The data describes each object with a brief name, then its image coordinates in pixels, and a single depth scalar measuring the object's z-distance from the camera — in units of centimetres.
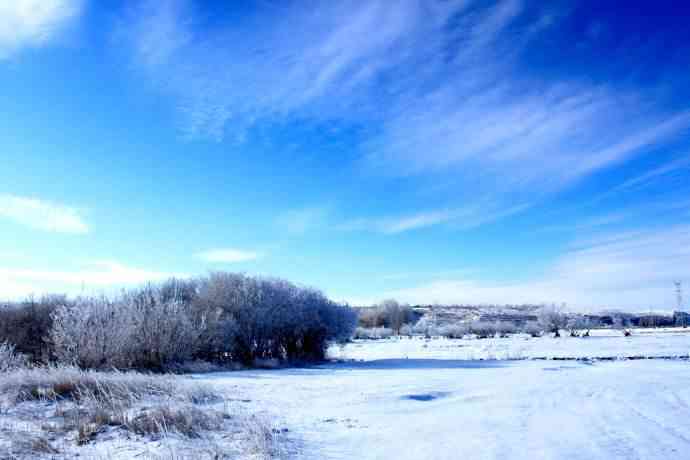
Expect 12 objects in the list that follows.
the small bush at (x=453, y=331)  5021
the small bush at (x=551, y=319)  5600
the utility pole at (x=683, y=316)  8610
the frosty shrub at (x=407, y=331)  5672
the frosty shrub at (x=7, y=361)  1290
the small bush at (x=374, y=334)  5338
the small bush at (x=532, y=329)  5300
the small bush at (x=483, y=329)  5225
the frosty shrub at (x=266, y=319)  2355
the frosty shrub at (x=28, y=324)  2209
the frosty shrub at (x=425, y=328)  5342
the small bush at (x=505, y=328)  5582
